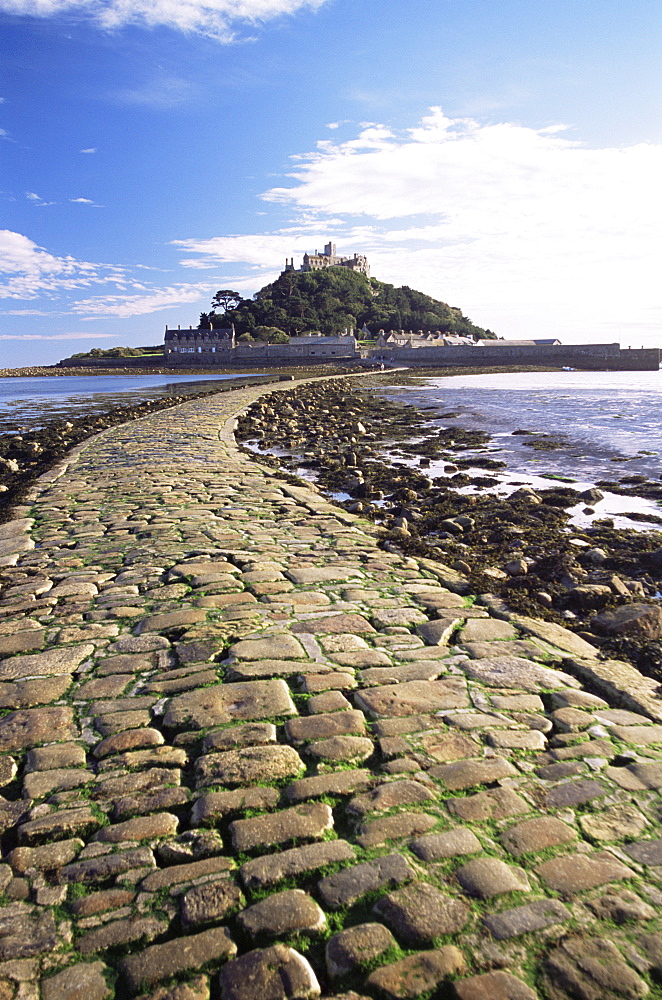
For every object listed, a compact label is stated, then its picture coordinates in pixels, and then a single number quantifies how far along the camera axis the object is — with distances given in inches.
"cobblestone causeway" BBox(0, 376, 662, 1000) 67.1
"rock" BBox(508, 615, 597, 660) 152.0
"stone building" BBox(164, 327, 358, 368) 3531.0
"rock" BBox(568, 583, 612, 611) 189.6
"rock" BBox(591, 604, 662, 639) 162.6
